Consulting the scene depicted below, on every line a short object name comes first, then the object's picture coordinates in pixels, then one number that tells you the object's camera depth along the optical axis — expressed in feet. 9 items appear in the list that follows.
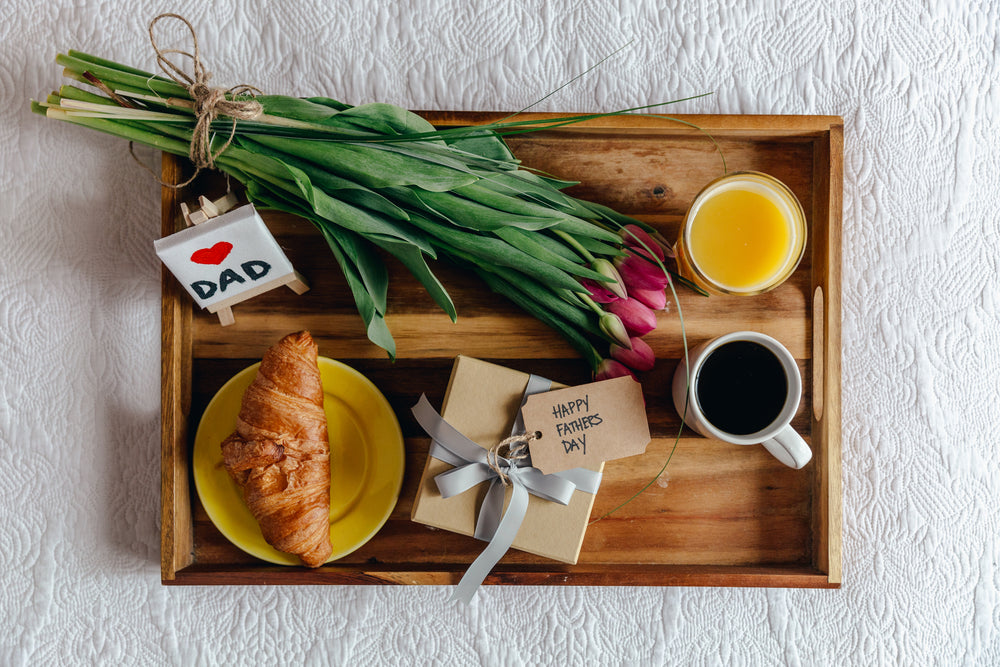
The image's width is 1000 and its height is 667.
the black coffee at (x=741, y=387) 2.38
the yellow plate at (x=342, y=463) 2.62
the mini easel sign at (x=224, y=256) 2.38
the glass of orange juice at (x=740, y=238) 2.45
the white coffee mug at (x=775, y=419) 2.32
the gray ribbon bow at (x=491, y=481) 2.50
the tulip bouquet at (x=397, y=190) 2.37
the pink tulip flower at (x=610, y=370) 2.60
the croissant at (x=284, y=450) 2.44
